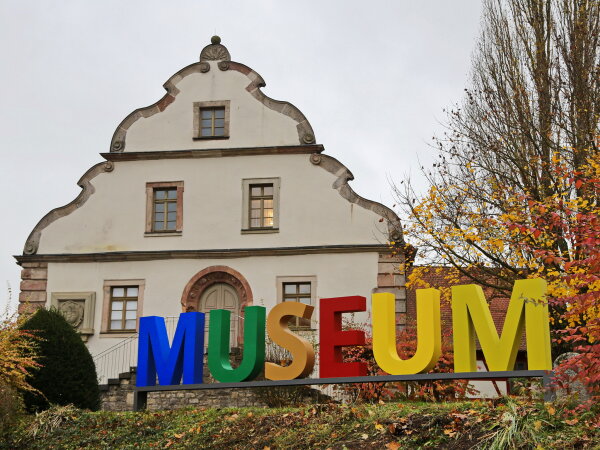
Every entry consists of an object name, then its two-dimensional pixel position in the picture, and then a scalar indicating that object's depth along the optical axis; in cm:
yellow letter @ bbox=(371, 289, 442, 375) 1360
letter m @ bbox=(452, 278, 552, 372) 1249
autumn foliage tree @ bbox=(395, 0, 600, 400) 1783
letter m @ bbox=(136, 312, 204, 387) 1570
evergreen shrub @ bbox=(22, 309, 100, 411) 1697
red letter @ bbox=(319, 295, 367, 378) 1438
